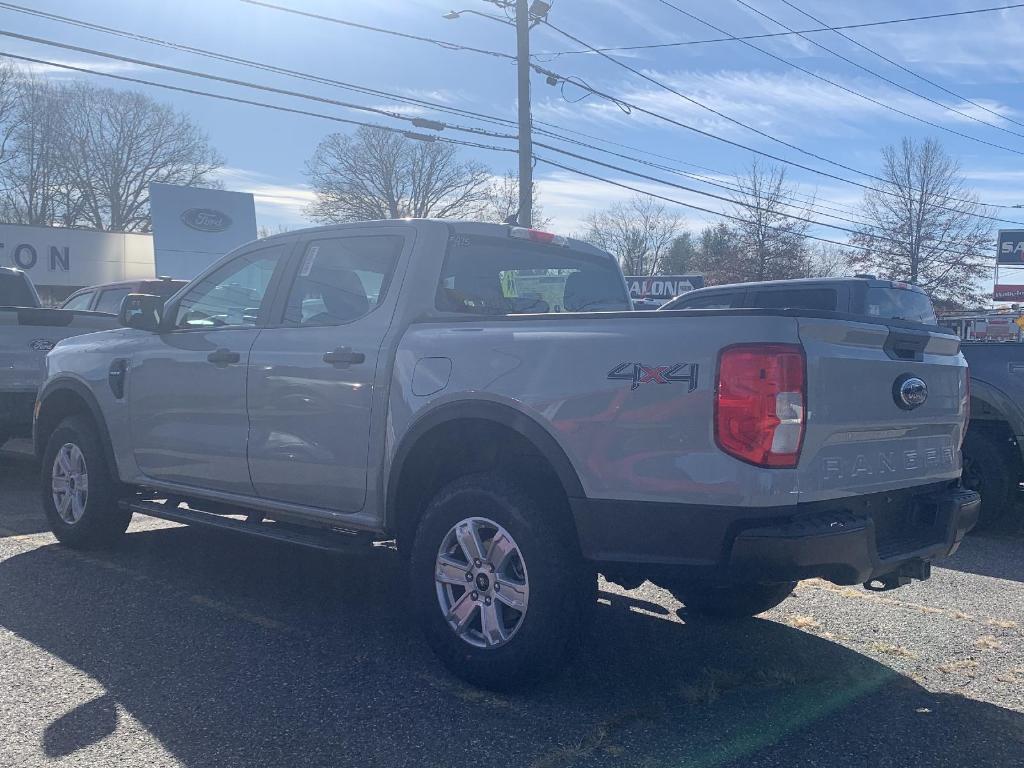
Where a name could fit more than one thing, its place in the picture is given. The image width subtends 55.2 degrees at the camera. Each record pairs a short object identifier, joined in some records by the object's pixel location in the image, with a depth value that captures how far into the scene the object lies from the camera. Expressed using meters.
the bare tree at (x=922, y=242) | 37.41
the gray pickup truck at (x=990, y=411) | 7.25
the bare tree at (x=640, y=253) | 62.28
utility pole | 19.81
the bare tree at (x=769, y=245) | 37.47
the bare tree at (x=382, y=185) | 46.19
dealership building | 35.66
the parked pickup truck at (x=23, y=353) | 8.73
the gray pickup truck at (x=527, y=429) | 3.33
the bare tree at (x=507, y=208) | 36.46
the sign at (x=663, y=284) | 34.97
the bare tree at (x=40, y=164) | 50.56
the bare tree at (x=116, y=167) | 53.19
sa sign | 38.44
